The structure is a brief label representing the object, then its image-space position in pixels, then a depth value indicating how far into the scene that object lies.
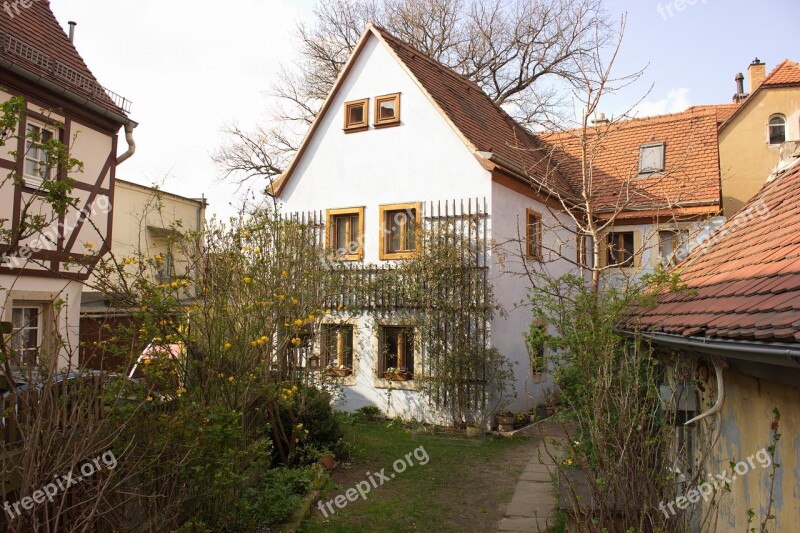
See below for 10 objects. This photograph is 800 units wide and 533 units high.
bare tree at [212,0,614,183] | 23.91
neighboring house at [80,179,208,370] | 20.53
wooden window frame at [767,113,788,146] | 18.21
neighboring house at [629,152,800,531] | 3.43
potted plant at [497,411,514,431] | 12.92
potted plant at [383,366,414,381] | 14.09
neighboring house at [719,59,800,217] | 18.05
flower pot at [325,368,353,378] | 14.27
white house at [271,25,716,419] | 13.82
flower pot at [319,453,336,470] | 9.27
